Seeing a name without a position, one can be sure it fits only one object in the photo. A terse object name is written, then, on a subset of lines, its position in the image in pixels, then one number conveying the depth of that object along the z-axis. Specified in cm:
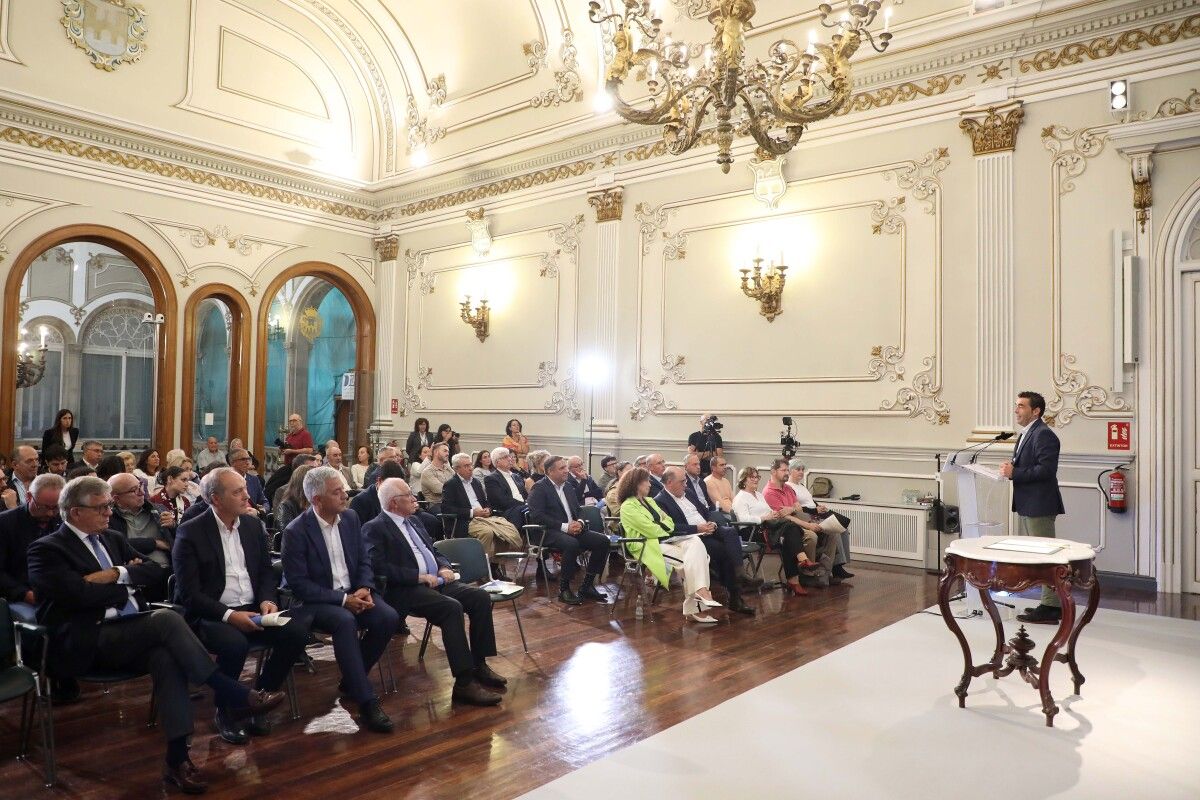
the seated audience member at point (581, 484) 704
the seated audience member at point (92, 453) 703
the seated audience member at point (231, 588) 347
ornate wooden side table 370
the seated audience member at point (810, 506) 707
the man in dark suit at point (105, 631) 300
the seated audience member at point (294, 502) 506
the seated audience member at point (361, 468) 898
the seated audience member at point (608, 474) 855
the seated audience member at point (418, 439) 1049
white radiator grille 749
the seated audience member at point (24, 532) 365
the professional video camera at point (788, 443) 809
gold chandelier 496
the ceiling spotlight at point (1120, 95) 663
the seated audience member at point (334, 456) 769
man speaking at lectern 529
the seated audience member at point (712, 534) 585
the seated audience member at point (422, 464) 822
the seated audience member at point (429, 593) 396
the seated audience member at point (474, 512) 641
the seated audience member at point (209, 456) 932
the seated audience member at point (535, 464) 841
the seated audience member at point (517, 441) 958
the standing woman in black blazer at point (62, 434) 847
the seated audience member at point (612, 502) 677
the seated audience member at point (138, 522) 449
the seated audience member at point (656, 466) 713
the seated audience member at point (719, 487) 695
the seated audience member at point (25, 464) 534
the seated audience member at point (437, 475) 754
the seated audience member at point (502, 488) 705
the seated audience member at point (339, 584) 362
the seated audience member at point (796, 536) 673
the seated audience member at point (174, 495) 596
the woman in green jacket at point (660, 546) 566
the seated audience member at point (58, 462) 629
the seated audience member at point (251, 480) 661
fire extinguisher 657
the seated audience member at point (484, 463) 891
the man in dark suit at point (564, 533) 613
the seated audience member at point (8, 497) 535
